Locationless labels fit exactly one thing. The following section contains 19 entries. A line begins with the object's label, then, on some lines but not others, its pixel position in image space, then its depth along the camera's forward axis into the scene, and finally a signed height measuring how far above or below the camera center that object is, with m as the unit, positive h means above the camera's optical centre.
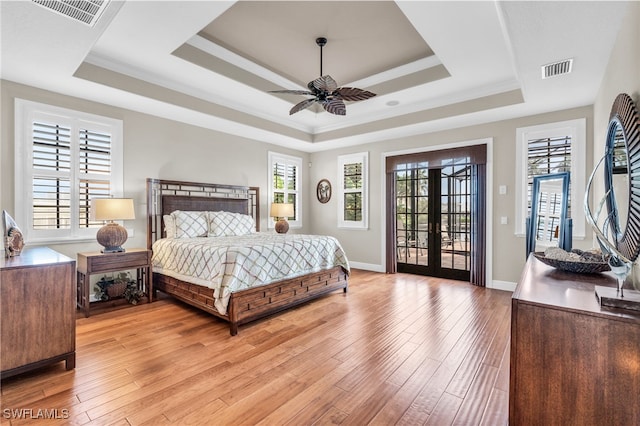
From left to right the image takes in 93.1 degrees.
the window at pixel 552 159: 4.04 +0.75
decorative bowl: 1.73 -0.32
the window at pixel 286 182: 6.25 +0.64
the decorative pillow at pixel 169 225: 4.27 -0.21
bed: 3.07 -0.69
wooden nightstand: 3.43 -0.67
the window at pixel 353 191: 6.23 +0.44
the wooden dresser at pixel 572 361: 1.12 -0.59
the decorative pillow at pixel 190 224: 4.26 -0.19
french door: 5.33 -0.12
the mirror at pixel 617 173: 1.81 +0.25
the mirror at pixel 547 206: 3.07 +0.06
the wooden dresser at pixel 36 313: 2.02 -0.72
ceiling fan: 3.36 +1.37
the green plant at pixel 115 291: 3.83 -1.03
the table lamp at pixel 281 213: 5.70 -0.03
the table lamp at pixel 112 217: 3.58 -0.08
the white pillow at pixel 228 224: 4.62 -0.21
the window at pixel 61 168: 3.44 +0.52
